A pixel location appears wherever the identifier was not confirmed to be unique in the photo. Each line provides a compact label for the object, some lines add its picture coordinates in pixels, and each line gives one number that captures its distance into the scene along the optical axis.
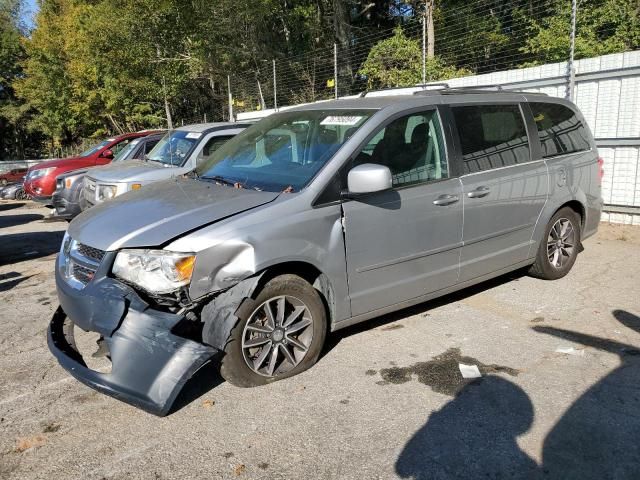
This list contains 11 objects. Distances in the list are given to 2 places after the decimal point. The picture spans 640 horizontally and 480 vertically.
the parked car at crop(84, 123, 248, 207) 7.32
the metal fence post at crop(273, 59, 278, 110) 14.65
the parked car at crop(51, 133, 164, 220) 8.85
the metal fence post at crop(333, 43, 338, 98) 12.54
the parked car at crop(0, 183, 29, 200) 16.92
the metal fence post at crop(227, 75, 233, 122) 16.82
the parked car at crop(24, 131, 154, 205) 11.73
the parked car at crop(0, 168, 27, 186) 21.66
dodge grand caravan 3.19
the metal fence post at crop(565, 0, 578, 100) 7.60
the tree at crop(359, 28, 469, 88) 14.45
